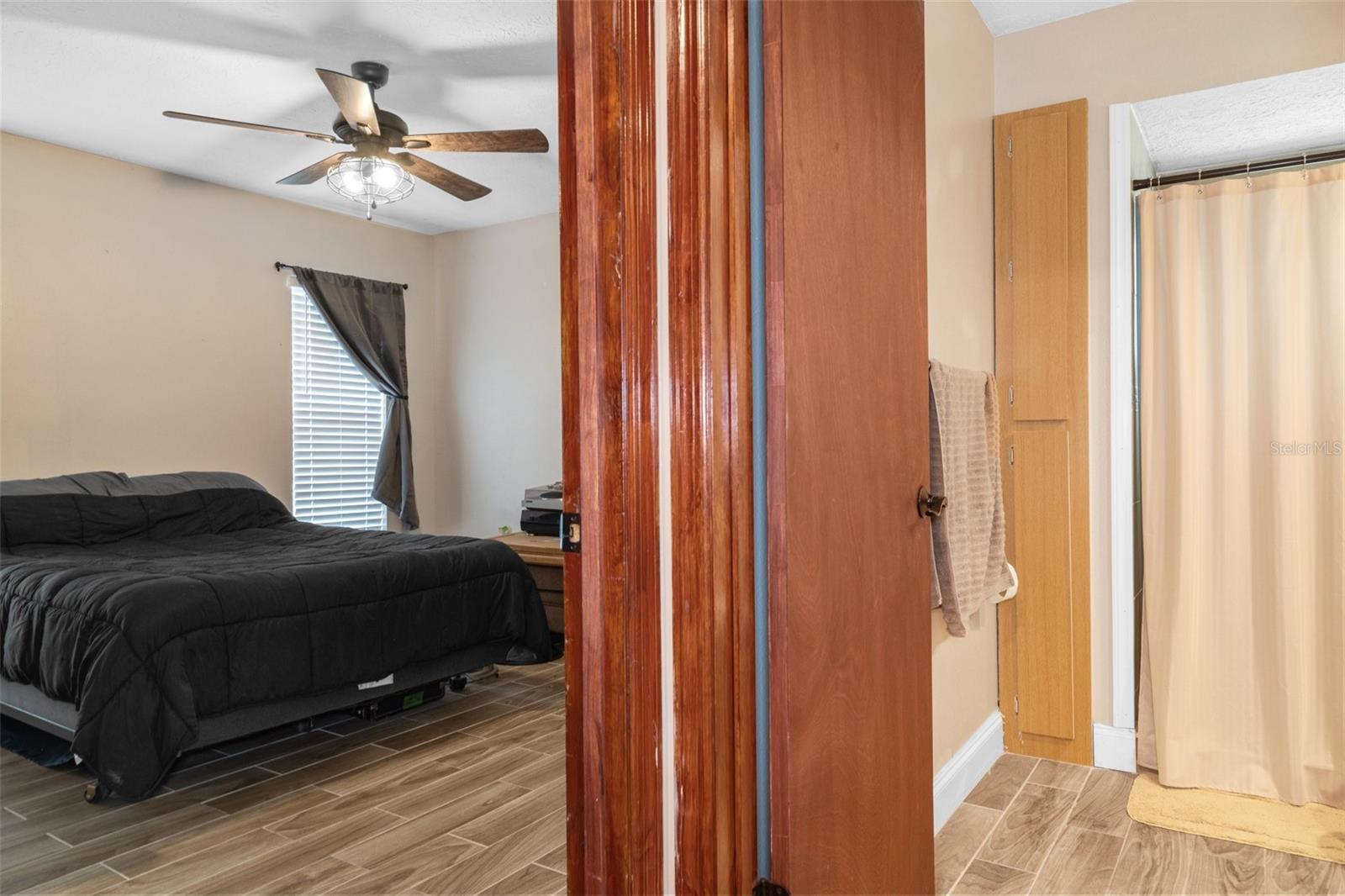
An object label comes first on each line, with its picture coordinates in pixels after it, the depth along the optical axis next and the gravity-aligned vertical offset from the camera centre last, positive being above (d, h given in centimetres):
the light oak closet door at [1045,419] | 248 +10
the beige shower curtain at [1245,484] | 223 -10
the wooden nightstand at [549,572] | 394 -55
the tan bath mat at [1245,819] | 202 -96
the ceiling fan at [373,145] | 264 +109
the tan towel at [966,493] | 191 -10
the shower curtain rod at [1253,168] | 225 +78
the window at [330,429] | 470 +19
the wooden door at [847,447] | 120 +1
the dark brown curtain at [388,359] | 493 +62
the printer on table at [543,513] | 434 -29
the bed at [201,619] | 214 -48
